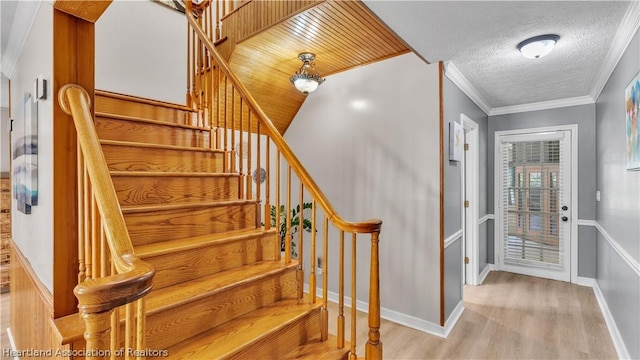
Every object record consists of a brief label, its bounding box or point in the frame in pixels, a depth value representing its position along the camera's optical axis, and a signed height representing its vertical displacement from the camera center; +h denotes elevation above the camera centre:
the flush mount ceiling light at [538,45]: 2.23 +1.01
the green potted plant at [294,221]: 3.44 -0.46
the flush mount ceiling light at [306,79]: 2.81 +0.95
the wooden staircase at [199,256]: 1.51 -0.46
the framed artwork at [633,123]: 1.88 +0.37
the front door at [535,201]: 4.10 -0.30
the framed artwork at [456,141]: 2.81 +0.38
